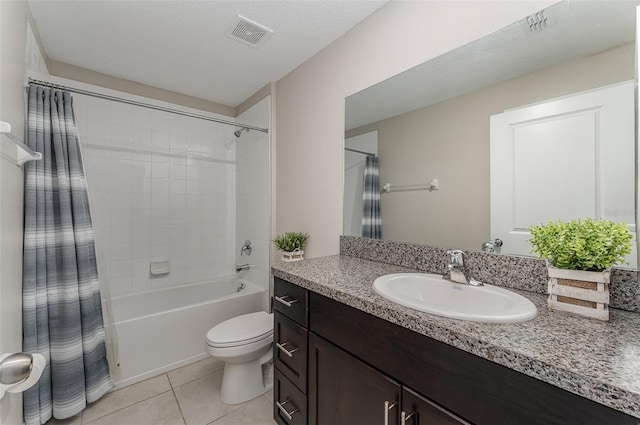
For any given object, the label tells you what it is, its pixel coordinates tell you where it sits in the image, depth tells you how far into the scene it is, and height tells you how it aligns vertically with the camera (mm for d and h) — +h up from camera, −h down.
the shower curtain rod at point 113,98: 1556 +772
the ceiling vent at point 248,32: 1656 +1172
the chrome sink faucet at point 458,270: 1063 -250
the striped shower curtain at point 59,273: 1444 -351
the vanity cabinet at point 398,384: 565 -477
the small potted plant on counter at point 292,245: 1955 -252
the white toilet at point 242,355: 1649 -912
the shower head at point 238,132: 2805 +837
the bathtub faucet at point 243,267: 2738 -573
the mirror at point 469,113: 867 +445
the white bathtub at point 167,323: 1892 -888
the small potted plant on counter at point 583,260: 718 -143
